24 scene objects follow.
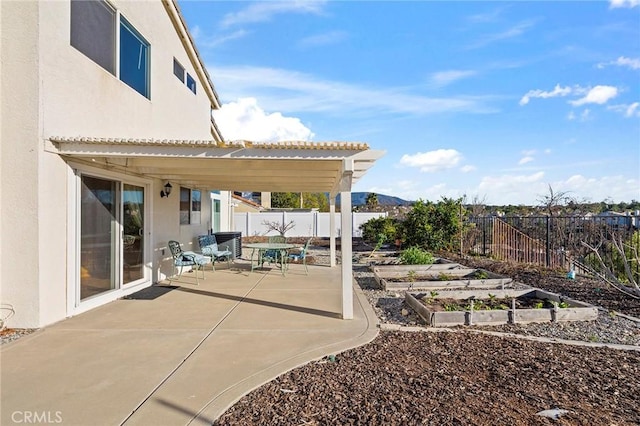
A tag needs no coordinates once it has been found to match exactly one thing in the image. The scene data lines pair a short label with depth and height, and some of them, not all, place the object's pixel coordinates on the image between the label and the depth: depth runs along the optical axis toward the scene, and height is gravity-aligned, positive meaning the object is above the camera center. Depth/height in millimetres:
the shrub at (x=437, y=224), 14422 -257
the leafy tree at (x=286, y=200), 40934 +1970
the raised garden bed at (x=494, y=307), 5805 -1515
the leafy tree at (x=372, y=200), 34059 +1702
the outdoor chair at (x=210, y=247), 10855 -886
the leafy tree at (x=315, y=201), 39844 +1828
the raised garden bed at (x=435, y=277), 8320 -1466
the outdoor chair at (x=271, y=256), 11669 -1221
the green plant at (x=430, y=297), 6879 -1492
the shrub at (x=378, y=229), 19516 -620
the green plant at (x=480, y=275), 9079 -1422
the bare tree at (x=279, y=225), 25627 -497
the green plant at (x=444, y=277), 9041 -1454
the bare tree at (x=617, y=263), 7405 -1160
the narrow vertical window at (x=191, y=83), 12287 +4515
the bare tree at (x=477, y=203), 18125 +689
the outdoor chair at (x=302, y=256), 11200 -1168
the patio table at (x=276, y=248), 10820 -869
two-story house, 5426 +1027
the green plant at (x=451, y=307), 6309 -1526
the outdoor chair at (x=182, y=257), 9422 -989
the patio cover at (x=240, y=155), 5812 +1035
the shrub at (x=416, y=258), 11273 -1219
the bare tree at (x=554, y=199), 14039 +666
